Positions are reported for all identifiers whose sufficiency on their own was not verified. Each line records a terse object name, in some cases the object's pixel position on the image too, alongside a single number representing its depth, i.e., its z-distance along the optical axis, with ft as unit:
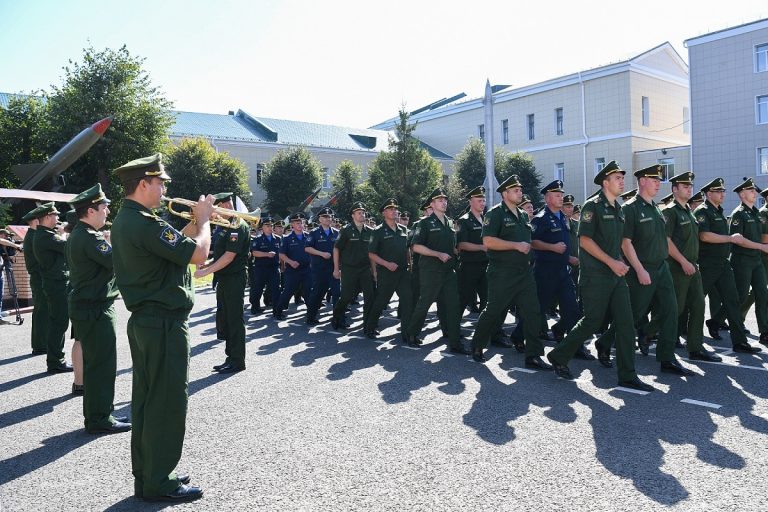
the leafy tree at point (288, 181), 148.25
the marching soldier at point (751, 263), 25.18
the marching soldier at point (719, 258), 24.07
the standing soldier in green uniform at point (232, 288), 23.20
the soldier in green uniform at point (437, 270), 25.86
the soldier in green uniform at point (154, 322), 12.06
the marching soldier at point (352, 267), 33.12
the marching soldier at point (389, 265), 29.91
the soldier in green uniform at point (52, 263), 25.03
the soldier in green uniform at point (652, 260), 20.65
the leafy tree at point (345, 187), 148.36
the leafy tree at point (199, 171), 132.46
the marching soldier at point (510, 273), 22.54
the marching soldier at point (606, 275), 19.35
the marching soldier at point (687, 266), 22.50
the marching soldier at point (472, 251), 28.91
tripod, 39.52
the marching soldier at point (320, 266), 36.29
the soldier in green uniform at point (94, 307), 16.80
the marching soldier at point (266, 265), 41.10
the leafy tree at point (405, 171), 133.18
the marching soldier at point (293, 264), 38.34
